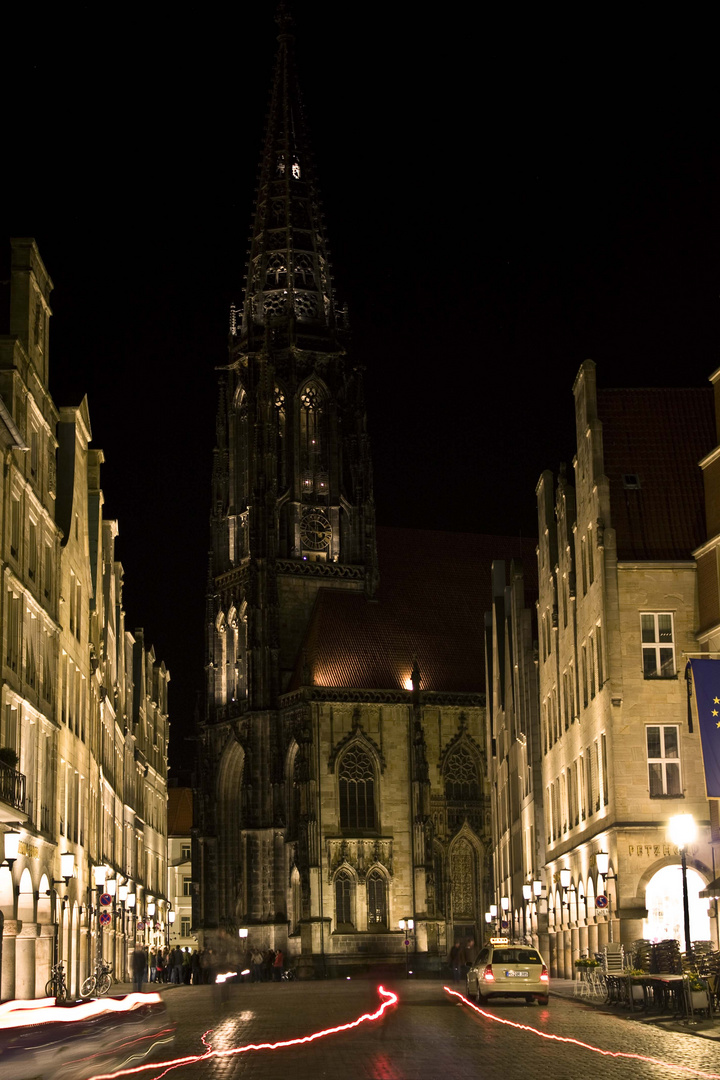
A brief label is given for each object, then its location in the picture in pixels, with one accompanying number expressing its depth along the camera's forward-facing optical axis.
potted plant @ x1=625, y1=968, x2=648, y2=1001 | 33.87
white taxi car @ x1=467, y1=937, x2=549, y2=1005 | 37.31
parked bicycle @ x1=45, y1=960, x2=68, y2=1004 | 39.94
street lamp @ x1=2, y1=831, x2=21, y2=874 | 36.62
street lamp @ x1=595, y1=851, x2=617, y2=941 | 44.28
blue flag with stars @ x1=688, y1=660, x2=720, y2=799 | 33.84
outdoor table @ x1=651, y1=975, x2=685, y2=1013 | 30.86
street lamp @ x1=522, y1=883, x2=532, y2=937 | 58.83
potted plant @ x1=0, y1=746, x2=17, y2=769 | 35.88
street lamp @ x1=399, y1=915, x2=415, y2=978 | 94.94
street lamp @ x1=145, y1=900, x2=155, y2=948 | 76.25
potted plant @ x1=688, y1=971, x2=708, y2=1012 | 29.61
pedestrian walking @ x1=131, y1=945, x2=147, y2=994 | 54.02
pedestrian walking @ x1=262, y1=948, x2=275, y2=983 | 88.56
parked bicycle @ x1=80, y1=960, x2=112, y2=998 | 45.12
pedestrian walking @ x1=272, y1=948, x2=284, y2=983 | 89.12
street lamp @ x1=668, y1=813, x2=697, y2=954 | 33.84
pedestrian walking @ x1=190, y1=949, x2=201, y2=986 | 73.81
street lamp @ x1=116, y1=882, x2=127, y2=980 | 63.59
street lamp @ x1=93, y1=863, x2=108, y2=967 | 50.45
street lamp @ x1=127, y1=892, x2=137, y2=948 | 72.00
